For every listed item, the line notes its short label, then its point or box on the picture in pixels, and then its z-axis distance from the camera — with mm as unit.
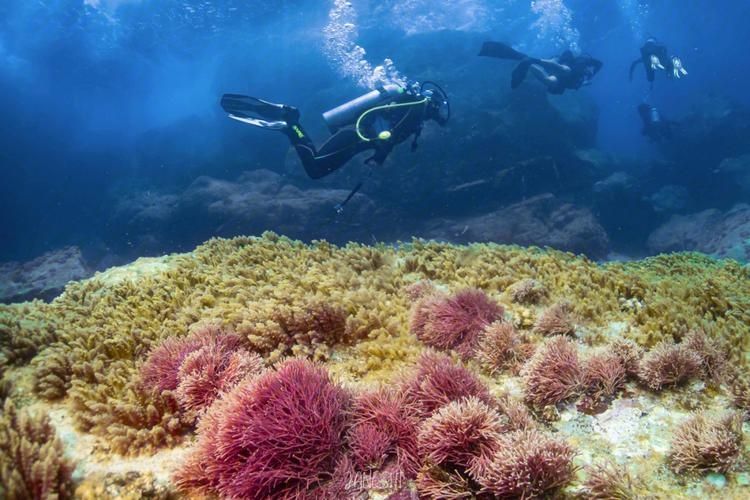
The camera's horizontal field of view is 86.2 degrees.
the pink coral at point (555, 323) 3854
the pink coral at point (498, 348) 3492
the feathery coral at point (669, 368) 3023
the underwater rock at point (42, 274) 17391
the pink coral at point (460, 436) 2305
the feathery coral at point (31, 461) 2296
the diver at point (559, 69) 16797
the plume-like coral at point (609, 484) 2195
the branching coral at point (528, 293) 4566
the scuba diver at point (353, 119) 8820
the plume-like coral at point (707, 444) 2305
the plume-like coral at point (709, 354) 3053
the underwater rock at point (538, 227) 17562
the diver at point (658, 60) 17125
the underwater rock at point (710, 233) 15762
